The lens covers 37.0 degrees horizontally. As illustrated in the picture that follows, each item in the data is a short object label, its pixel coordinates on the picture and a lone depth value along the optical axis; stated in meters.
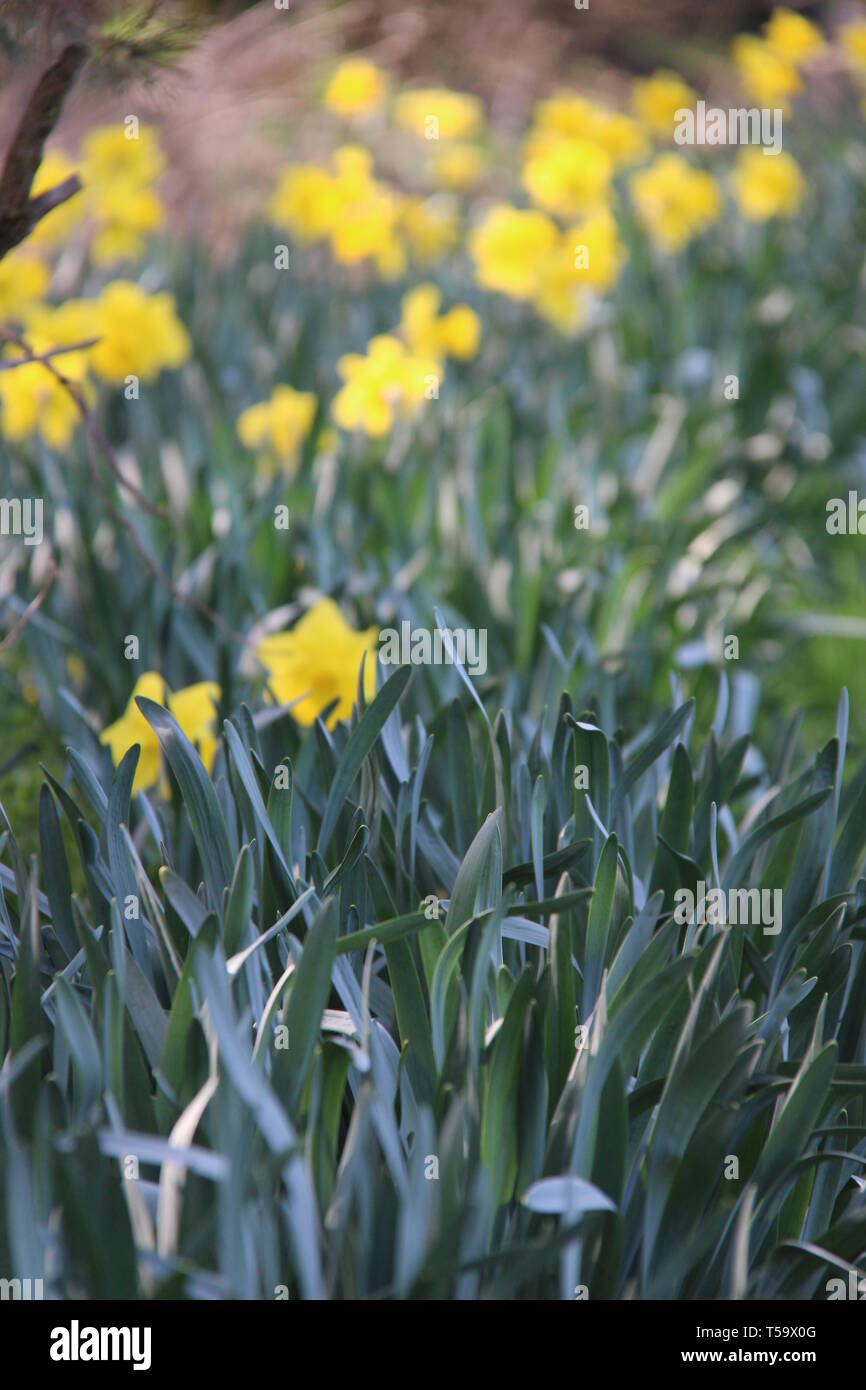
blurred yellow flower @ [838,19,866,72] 4.11
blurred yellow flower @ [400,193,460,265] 3.88
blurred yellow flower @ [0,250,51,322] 2.59
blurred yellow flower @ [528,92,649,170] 3.68
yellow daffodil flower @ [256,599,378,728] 1.73
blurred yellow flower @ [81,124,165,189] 3.16
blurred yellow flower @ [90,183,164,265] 3.19
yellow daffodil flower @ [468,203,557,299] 3.12
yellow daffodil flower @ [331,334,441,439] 2.53
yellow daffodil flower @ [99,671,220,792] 1.61
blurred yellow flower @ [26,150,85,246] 2.73
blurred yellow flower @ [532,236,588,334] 3.22
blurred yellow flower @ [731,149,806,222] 3.71
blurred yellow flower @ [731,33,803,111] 4.15
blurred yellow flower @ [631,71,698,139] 3.96
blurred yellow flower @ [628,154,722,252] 3.62
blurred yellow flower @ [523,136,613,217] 3.49
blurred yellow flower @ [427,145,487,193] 4.21
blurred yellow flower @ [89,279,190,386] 2.57
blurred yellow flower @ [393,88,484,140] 3.70
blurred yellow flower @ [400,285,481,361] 2.96
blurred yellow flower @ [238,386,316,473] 2.61
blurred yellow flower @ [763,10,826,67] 4.01
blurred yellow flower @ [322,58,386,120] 3.68
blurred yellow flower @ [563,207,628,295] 3.18
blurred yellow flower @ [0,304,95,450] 2.40
